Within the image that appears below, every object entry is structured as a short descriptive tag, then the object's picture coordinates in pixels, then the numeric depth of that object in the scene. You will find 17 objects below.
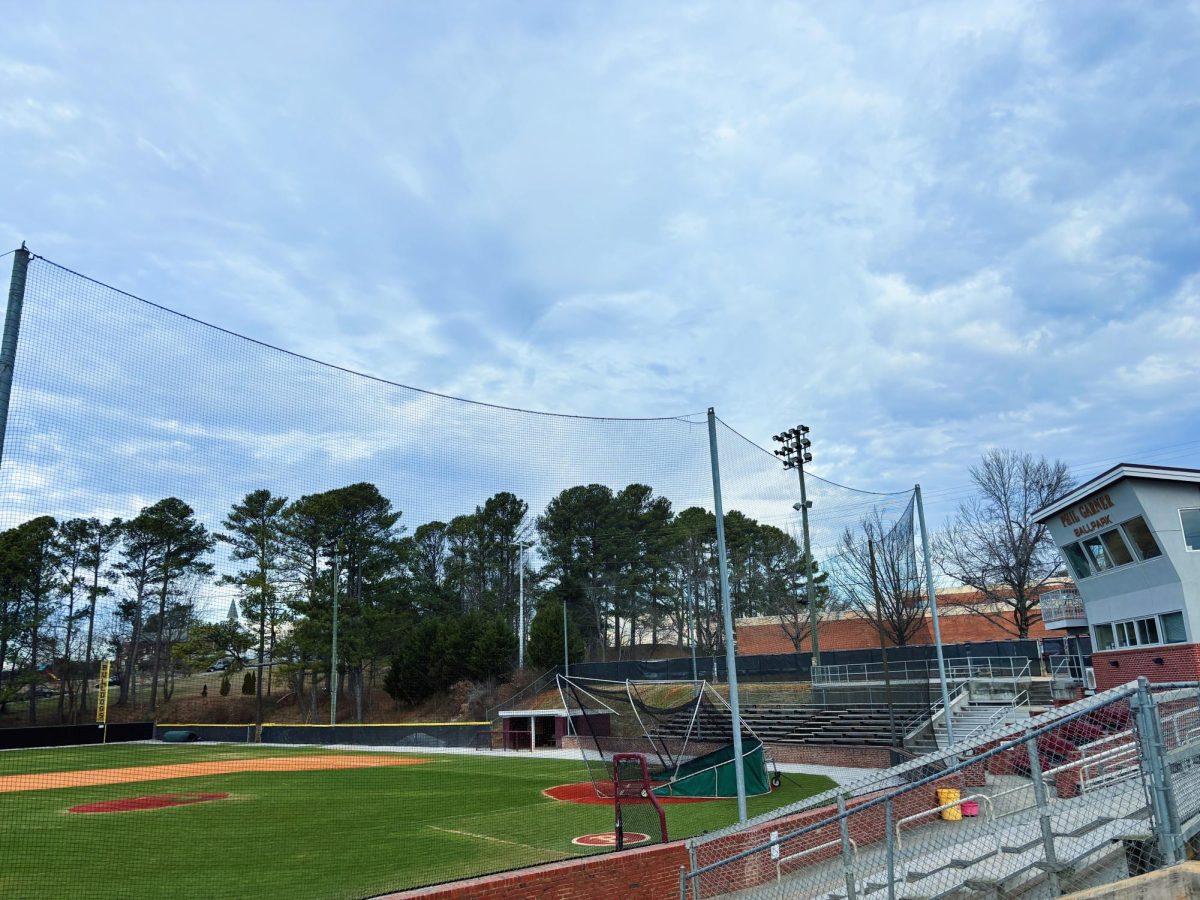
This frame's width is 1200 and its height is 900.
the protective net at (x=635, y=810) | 9.97
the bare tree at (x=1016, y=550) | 35.31
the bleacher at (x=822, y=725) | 24.19
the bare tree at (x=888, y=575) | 21.30
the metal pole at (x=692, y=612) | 32.74
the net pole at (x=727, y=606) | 9.81
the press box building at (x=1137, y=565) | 19.38
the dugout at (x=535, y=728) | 32.53
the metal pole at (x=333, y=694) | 26.72
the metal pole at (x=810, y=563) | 23.67
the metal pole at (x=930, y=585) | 17.28
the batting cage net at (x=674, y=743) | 17.09
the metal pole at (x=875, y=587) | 21.26
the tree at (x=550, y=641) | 41.94
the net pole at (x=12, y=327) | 6.09
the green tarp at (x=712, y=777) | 16.92
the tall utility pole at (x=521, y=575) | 22.28
